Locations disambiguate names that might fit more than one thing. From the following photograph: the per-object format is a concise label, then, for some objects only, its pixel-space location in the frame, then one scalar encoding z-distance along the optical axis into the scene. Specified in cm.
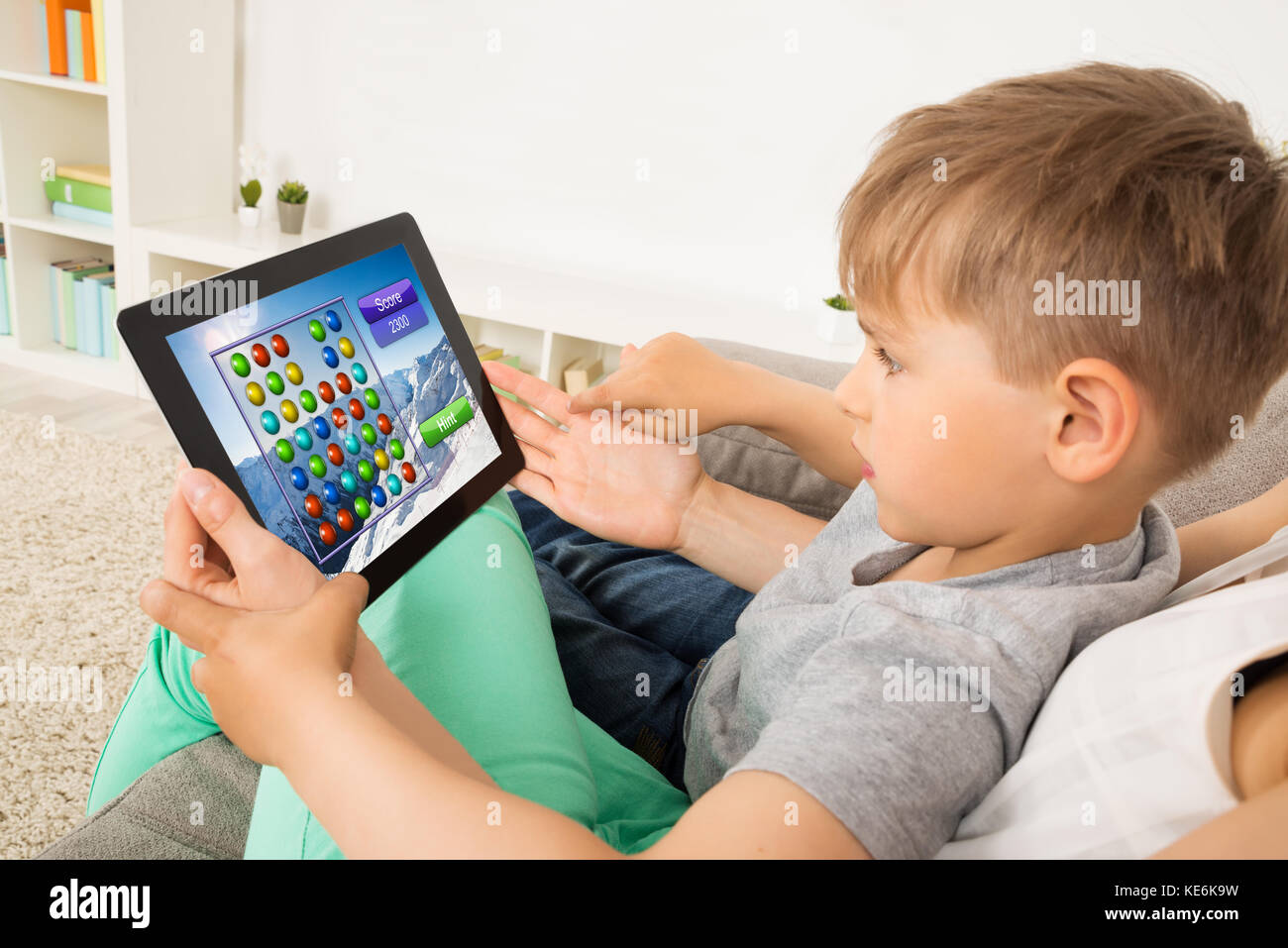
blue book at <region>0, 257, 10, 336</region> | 254
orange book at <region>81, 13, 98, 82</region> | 229
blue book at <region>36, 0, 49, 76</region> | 234
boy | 48
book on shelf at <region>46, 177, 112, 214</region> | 243
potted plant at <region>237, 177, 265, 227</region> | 245
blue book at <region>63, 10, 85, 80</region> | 230
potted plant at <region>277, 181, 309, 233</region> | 244
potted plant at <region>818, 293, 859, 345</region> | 203
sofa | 63
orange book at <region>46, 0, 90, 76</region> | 231
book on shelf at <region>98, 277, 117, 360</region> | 252
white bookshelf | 226
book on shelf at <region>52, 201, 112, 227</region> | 246
